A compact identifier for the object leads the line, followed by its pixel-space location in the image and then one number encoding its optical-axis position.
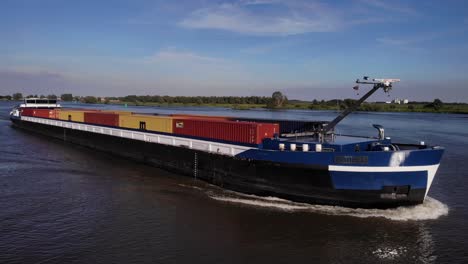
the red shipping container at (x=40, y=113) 45.75
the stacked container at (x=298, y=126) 20.97
